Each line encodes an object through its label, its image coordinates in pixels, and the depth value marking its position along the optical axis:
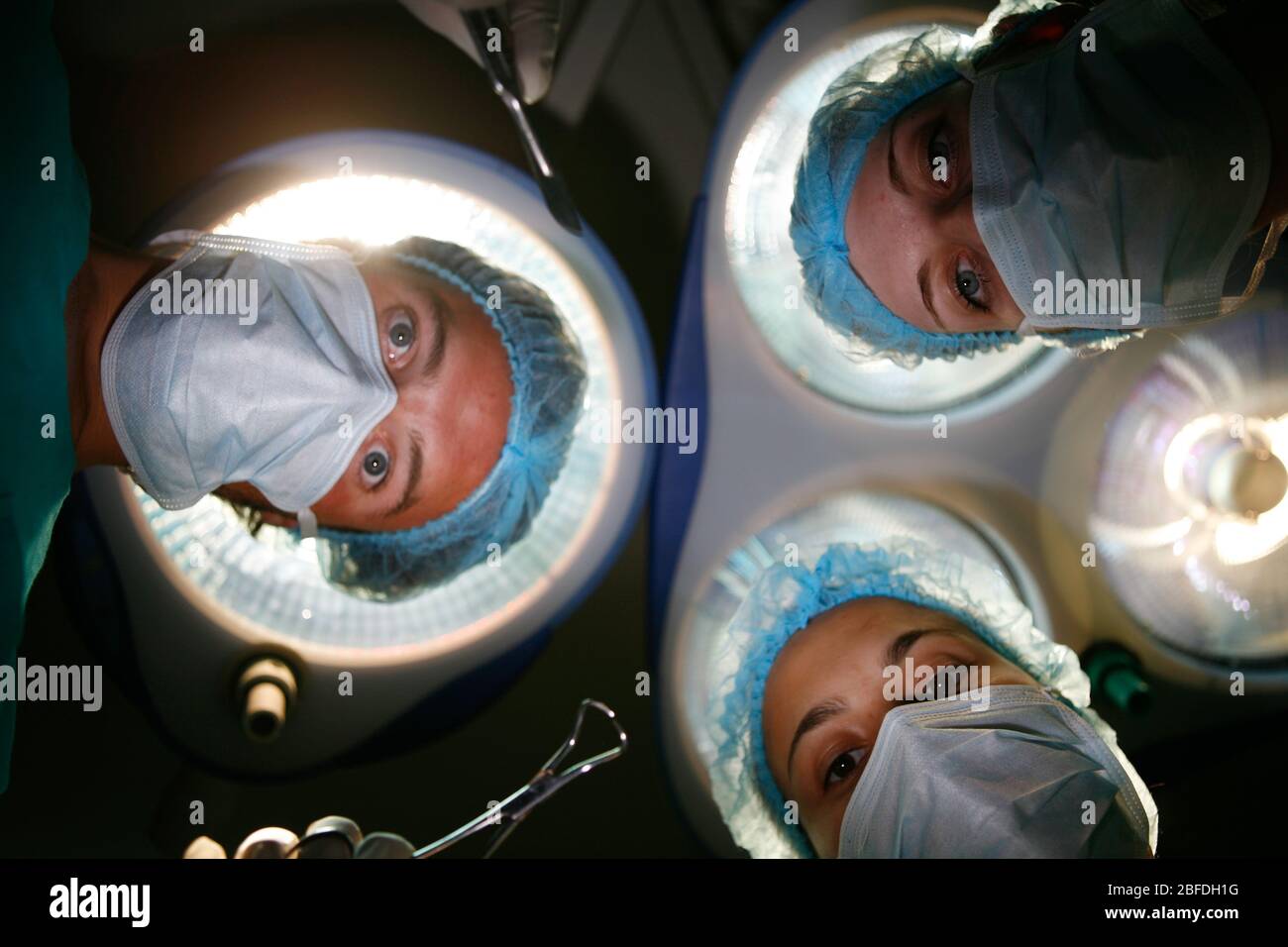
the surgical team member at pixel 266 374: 0.43
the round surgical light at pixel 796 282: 0.52
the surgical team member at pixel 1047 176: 0.43
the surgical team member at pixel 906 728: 0.42
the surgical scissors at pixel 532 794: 0.50
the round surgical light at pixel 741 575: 0.53
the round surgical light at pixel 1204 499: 0.53
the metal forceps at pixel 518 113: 0.49
